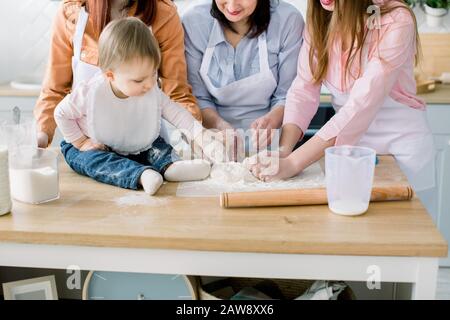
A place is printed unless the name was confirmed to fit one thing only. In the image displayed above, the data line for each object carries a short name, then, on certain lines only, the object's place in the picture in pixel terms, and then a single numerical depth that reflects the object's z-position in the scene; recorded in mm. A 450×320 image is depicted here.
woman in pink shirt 1533
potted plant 3068
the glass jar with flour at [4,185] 1223
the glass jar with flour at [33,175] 1308
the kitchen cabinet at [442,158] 2732
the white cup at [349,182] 1230
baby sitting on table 1376
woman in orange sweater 1686
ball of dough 1449
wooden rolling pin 1273
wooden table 1123
